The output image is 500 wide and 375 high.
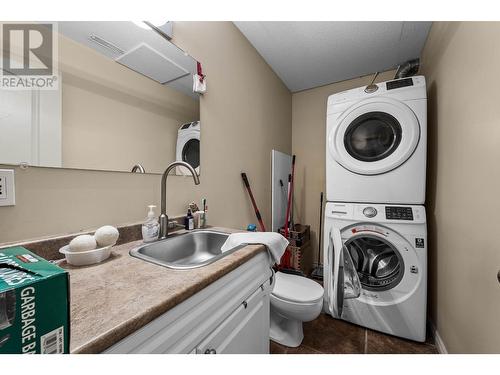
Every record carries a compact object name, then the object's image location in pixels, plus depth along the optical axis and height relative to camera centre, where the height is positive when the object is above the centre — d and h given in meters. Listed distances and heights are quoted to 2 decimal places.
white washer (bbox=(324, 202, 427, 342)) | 1.42 -0.59
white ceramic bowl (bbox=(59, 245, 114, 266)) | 0.70 -0.26
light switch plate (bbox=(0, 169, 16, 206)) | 0.67 -0.02
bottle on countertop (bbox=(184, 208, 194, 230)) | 1.25 -0.23
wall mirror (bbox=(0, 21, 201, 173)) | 0.74 +0.36
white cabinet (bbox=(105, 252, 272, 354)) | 0.49 -0.43
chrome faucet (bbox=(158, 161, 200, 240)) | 1.05 -0.09
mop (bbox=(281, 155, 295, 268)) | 2.19 -0.48
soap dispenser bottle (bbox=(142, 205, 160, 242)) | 0.98 -0.22
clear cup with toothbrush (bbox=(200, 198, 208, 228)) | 1.31 -0.19
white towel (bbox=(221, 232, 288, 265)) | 0.97 -0.27
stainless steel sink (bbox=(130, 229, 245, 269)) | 0.97 -0.34
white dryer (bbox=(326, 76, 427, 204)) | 1.46 +0.35
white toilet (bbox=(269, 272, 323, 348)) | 1.31 -0.79
